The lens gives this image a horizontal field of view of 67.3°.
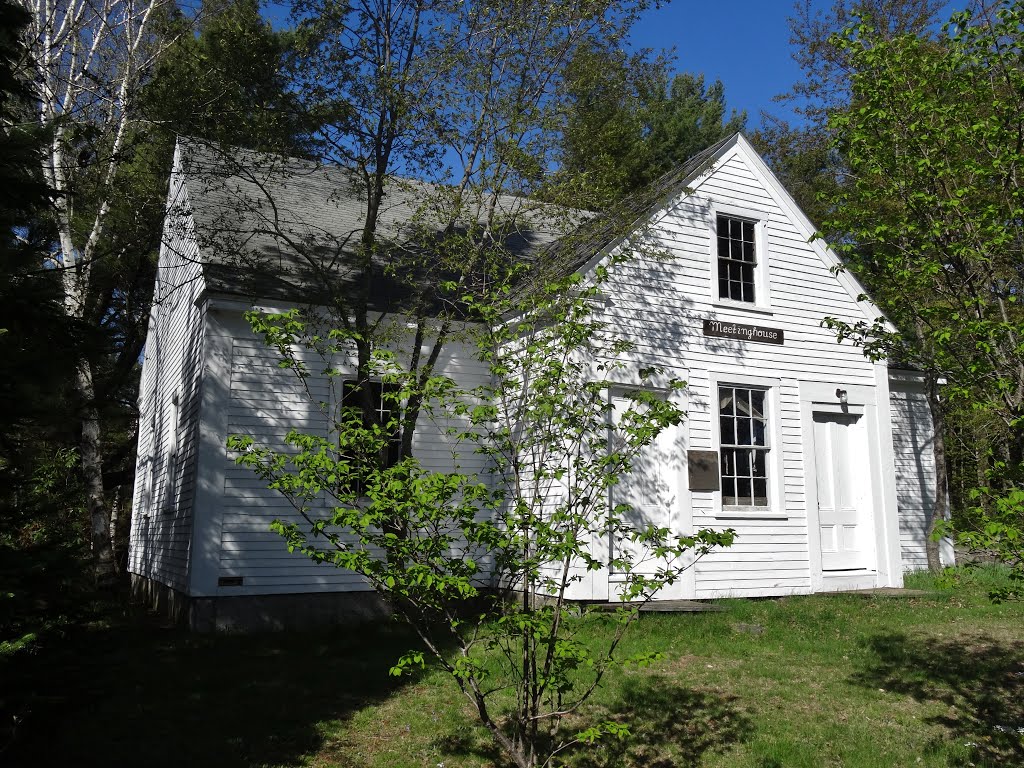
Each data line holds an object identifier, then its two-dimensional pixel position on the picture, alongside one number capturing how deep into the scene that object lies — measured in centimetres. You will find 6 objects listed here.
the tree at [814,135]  1778
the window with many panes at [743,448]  1181
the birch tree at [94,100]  1420
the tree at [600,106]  1125
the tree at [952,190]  601
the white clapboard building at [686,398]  1069
